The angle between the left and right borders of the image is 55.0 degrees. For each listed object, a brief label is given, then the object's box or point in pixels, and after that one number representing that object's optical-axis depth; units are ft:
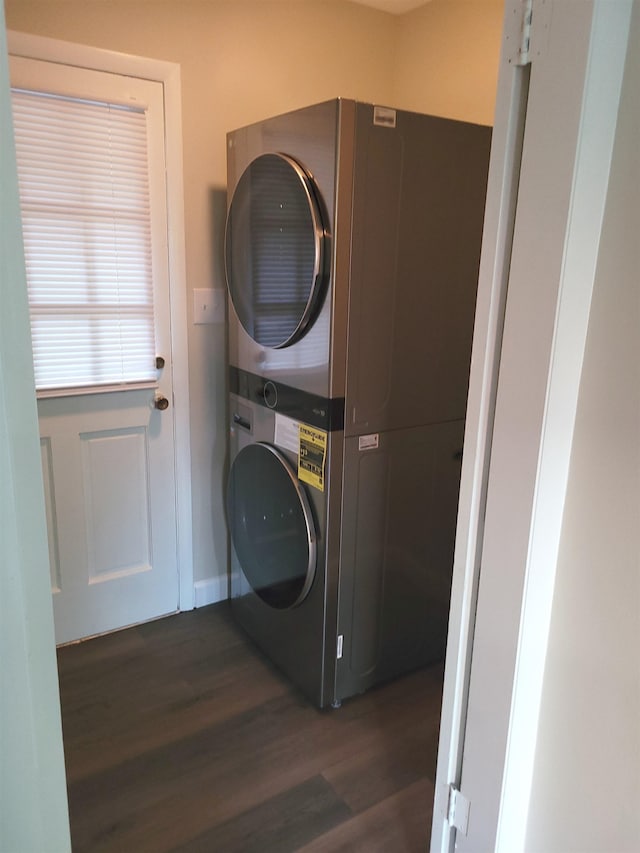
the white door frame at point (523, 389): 3.06
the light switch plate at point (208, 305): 7.61
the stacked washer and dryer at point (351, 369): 5.45
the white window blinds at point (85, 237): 6.38
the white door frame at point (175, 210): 6.18
